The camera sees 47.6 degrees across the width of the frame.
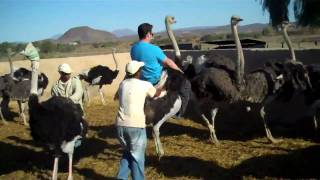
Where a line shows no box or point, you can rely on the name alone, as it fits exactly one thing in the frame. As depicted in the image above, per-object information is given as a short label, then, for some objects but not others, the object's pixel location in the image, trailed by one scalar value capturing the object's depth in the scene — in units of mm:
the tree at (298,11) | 14672
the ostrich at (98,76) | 10558
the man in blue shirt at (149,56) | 4471
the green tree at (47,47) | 32333
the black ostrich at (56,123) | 4531
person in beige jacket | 4867
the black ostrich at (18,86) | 8242
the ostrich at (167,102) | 4924
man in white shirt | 3685
